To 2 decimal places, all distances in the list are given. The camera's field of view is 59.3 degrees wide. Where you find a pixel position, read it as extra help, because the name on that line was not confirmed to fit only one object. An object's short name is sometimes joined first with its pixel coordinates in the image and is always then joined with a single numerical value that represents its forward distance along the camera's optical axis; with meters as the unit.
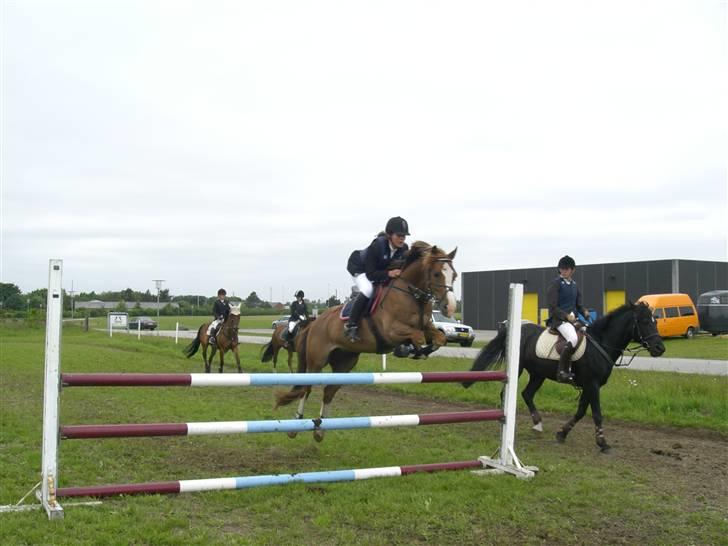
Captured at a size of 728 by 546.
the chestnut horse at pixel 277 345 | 11.63
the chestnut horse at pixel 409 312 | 6.33
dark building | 34.09
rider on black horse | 8.48
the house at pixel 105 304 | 83.28
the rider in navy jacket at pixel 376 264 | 6.77
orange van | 28.30
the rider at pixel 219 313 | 17.16
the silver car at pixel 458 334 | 26.30
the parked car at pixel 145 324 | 50.81
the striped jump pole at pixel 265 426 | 4.79
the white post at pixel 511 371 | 6.46
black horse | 8.30
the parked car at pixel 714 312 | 30.02
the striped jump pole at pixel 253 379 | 4.81
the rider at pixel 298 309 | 16.17
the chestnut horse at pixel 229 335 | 16.70
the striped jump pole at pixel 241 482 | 4.95
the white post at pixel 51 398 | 4.73
